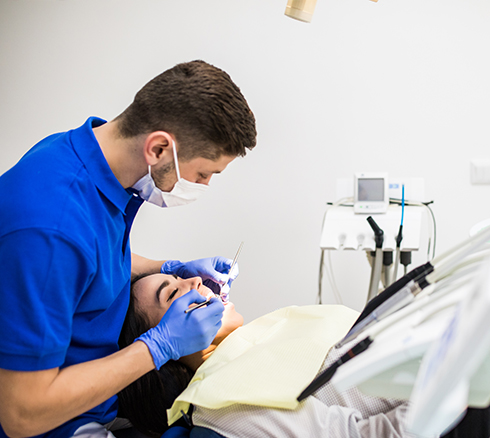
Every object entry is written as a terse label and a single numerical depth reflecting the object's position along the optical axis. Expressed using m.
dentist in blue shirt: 0.84
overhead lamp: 1.12
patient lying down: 0.96
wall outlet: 2.06
